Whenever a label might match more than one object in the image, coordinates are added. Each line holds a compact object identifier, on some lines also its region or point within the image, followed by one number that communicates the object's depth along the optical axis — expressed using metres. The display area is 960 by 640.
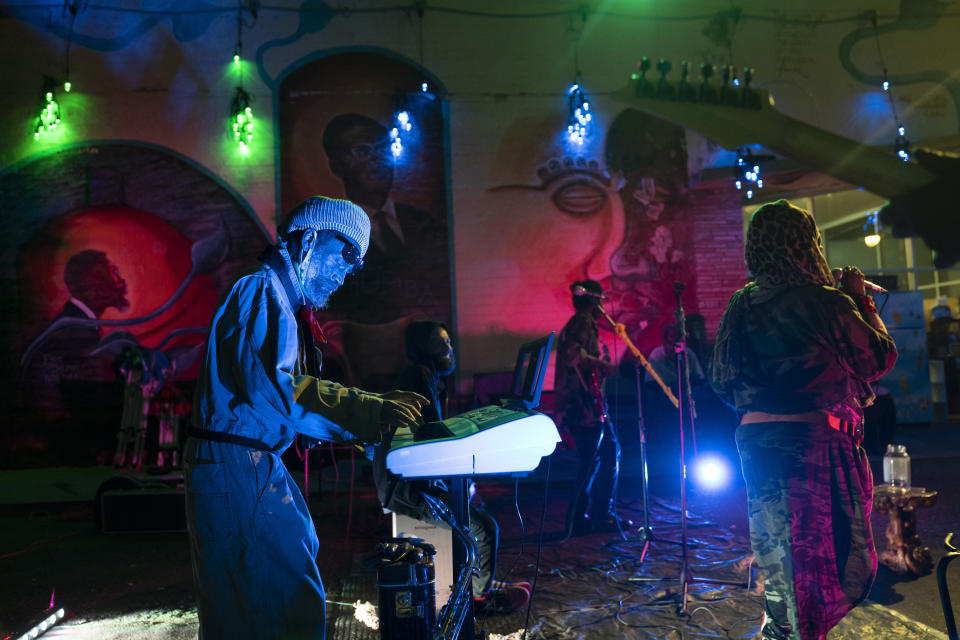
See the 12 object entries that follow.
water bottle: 4.81
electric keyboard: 2.07
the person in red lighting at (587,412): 5.74
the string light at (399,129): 10.55
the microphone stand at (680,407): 3.87
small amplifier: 6.20
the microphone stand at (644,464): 4.85
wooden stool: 4.39
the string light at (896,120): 11.08
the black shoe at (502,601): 3.88
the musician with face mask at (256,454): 1.88
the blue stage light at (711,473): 7.75
